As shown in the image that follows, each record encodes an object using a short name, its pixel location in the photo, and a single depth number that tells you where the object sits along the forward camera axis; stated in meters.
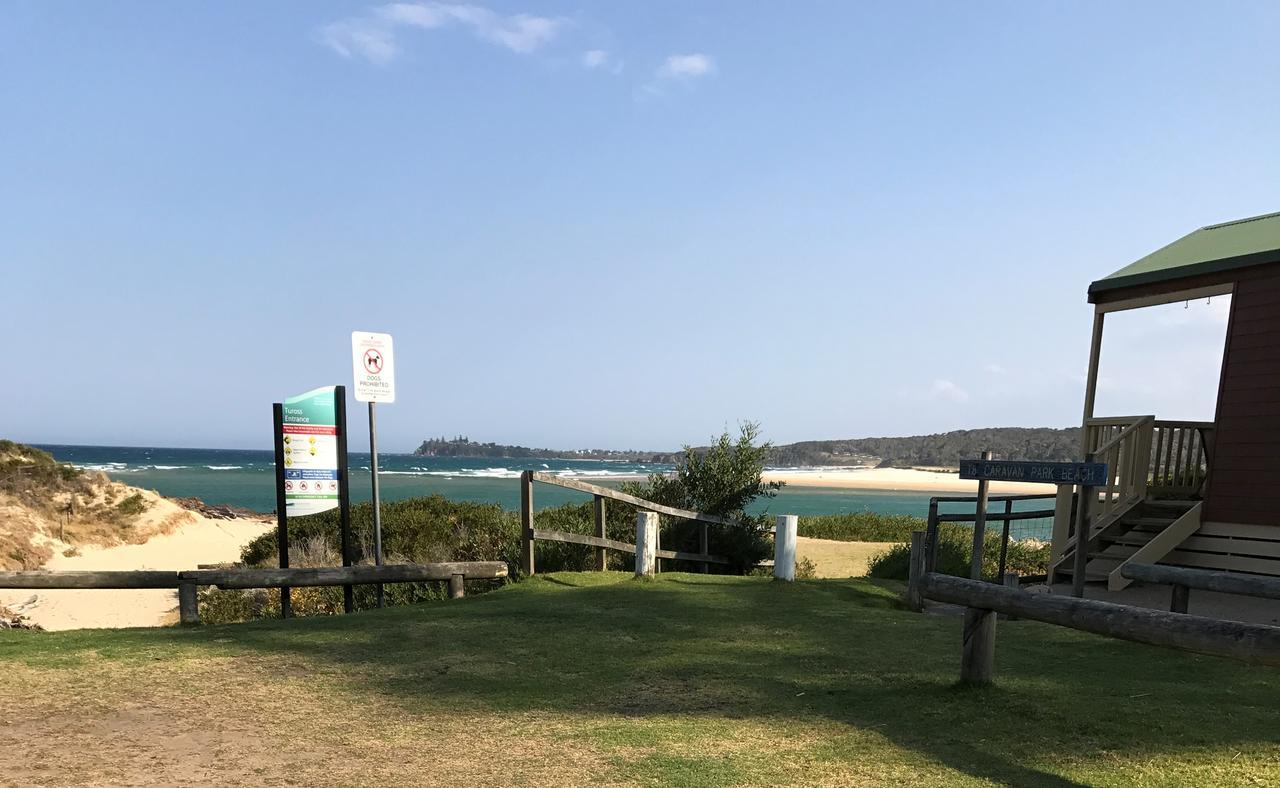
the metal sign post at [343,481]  9.45
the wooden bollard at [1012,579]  8.48
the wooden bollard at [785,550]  10.16
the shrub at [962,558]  14.26
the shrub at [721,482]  15.50
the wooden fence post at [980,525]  8.91
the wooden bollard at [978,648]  5.30
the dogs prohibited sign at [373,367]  9.50
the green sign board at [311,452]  9.24
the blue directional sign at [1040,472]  7.90
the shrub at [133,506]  22.95
